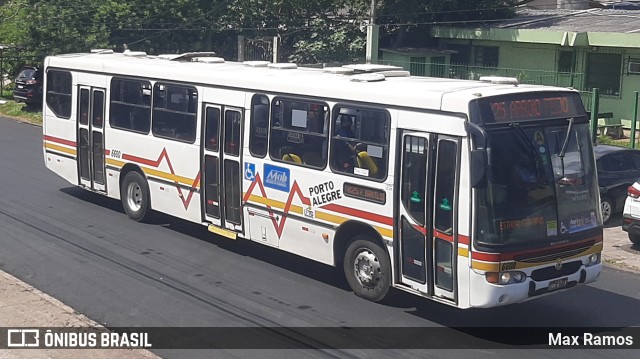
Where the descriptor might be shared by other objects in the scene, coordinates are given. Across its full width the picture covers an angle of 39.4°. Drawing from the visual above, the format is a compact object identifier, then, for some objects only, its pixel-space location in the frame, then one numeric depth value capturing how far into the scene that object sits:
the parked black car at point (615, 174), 18.28
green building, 29.23
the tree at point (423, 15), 34.56
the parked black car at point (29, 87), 34.81
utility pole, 32.59
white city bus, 10.59
